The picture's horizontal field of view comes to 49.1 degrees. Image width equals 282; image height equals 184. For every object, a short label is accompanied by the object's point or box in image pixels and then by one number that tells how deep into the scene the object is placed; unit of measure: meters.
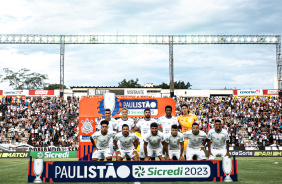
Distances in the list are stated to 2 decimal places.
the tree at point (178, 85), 94.22
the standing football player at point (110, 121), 12.54
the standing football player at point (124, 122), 12.44
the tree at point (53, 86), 98.68
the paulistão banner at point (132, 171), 8.94
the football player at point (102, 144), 11.37
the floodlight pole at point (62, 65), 45.36
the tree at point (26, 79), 80.88
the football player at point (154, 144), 10.84
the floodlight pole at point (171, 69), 45.26
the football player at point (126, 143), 11.01
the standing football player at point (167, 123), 12.00
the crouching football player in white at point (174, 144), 10.81
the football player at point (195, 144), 10.82
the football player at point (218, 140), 11.17
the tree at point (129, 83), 96.34
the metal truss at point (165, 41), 45.47
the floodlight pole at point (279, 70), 46.97
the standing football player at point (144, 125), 11.84
